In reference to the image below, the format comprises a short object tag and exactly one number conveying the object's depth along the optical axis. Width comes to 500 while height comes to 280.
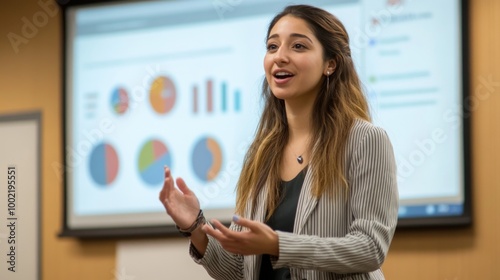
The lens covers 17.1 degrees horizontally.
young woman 3.45
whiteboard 5.98
